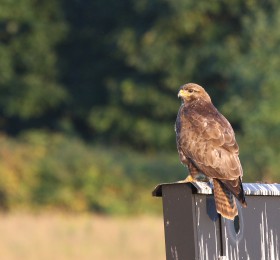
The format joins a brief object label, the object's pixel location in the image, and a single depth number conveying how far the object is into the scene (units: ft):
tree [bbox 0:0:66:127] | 242.17
